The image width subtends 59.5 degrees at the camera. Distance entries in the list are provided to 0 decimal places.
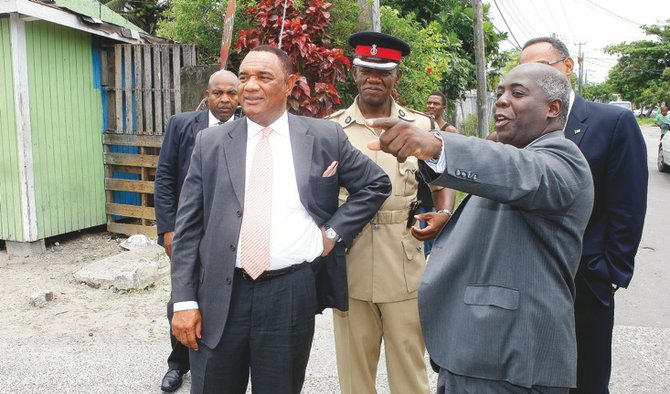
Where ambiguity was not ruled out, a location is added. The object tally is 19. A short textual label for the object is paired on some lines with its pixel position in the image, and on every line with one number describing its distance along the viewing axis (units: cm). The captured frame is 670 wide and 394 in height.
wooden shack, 650
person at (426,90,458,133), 745
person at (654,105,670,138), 1509
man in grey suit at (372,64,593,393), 180
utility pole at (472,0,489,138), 1101
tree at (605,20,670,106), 4478
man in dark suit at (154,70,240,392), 367
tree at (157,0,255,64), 744
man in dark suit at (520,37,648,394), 252
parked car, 1391
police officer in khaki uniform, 309
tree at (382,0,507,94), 1229
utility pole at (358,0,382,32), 719
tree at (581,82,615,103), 8211
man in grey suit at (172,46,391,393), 246
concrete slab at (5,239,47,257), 683
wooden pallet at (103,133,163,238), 743
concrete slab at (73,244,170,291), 573
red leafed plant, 637
